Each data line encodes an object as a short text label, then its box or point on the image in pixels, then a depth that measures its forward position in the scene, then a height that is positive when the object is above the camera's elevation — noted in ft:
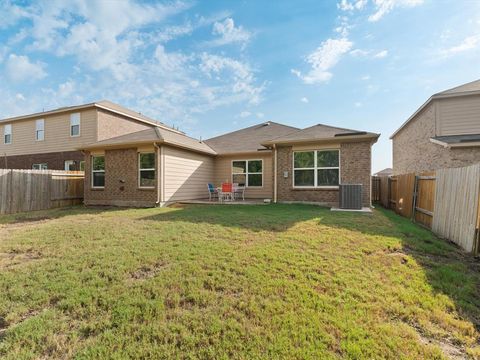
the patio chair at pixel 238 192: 44.67 -2.40
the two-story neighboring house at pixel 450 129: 34.68 +8.47
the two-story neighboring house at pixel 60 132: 54.24 +11.10
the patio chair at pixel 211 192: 46.19 -2.57
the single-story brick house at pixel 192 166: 36.47 +2.07
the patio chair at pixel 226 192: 42.68 -2.25
